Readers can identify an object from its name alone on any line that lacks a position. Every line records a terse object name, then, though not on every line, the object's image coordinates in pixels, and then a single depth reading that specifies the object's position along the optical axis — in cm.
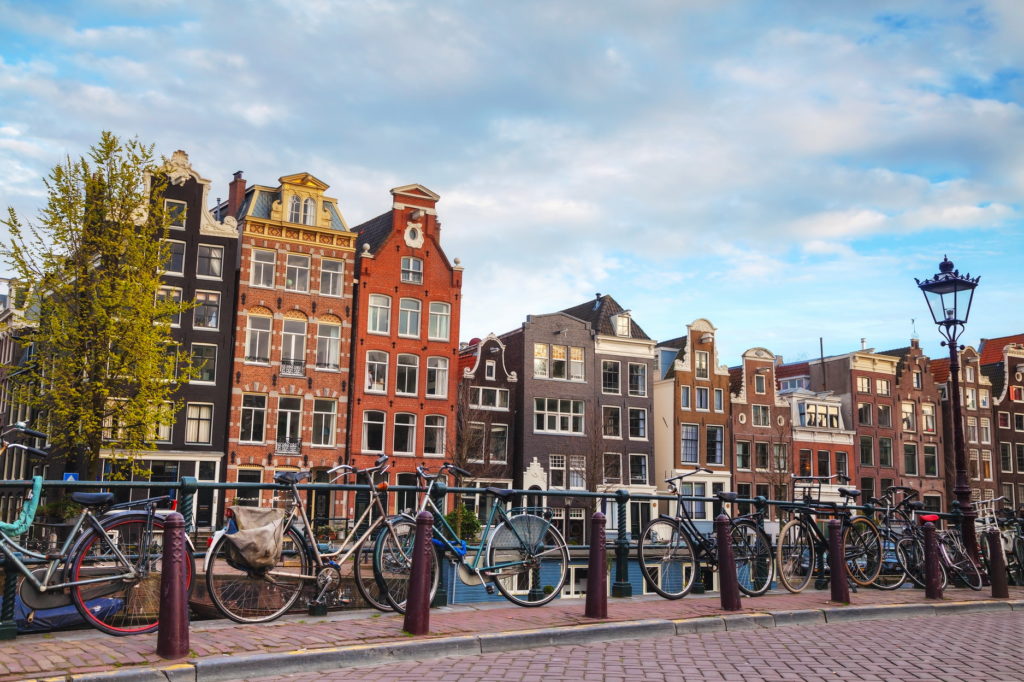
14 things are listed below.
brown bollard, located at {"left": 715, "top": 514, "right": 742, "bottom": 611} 953
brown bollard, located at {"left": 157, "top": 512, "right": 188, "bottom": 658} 625
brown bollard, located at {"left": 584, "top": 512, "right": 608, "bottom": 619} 859
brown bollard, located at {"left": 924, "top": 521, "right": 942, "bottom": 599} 1174
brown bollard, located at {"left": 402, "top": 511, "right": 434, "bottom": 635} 741
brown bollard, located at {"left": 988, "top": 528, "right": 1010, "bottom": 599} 1266
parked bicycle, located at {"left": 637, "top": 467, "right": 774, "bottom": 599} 1004
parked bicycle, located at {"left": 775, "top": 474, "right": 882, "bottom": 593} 1129
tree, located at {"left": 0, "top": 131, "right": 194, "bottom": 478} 2623
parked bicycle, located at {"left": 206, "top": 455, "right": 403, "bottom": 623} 742
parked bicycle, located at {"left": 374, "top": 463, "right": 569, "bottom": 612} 843
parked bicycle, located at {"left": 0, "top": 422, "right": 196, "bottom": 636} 670
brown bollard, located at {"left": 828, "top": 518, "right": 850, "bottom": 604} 1052
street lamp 1521
